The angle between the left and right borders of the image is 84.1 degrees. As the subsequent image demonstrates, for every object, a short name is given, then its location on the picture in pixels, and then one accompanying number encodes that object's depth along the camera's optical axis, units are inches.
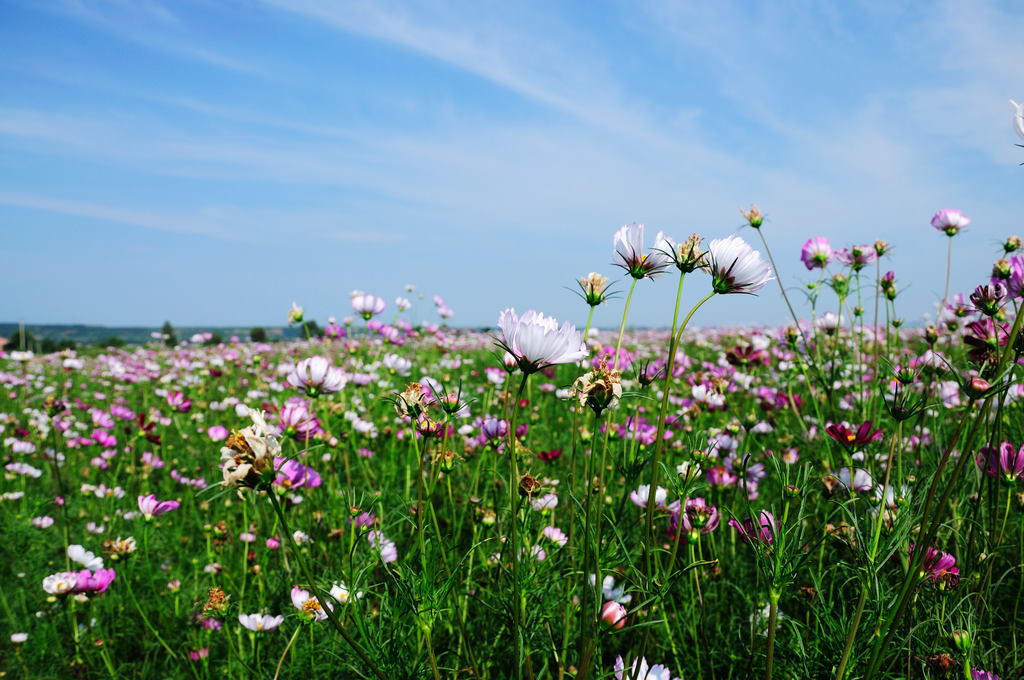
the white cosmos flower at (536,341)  31.5
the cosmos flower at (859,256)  83.8
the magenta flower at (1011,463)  49.3
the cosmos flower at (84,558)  62.7
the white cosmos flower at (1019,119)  28.7
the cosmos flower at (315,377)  61.7
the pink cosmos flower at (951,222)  82.2
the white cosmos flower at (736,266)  34.8
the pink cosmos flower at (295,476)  67.8
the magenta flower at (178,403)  106.1
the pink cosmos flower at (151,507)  63.9
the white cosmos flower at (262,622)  54.4
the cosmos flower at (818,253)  93.5
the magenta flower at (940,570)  40.3
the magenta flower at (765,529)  33.8
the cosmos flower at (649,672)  39.1
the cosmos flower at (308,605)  51.6
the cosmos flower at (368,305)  90.5
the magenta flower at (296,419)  67.7
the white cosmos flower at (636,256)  41.0
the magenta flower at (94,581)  57.6
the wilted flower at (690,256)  35.5
